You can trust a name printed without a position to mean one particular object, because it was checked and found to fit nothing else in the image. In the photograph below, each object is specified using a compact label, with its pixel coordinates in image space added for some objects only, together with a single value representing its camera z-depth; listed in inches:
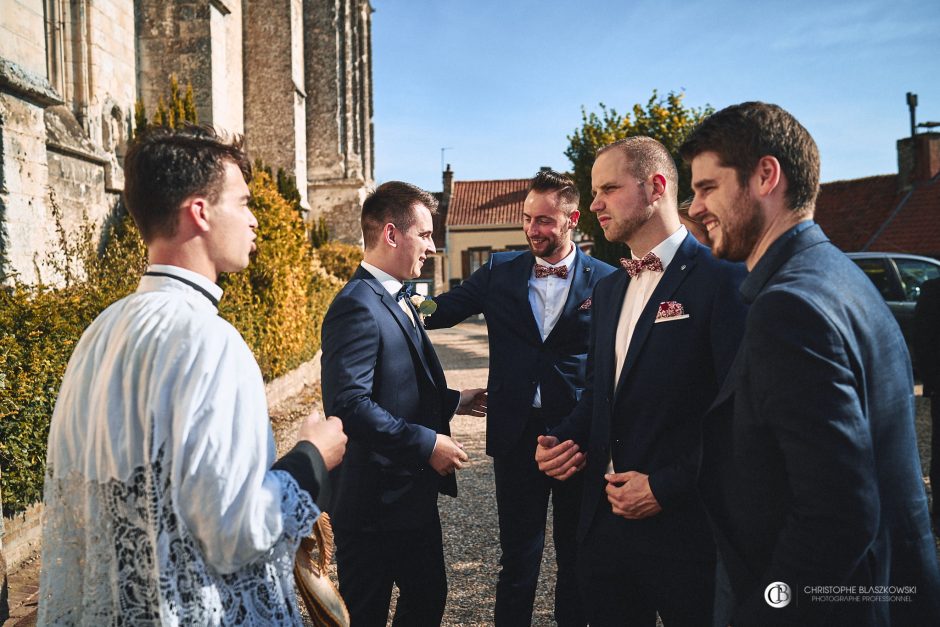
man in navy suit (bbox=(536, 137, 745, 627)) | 84.4
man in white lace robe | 54.3
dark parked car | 378.0
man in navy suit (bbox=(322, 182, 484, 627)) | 98.2
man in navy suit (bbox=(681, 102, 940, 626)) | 52.2
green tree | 608.9
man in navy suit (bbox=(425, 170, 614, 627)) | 122.9
